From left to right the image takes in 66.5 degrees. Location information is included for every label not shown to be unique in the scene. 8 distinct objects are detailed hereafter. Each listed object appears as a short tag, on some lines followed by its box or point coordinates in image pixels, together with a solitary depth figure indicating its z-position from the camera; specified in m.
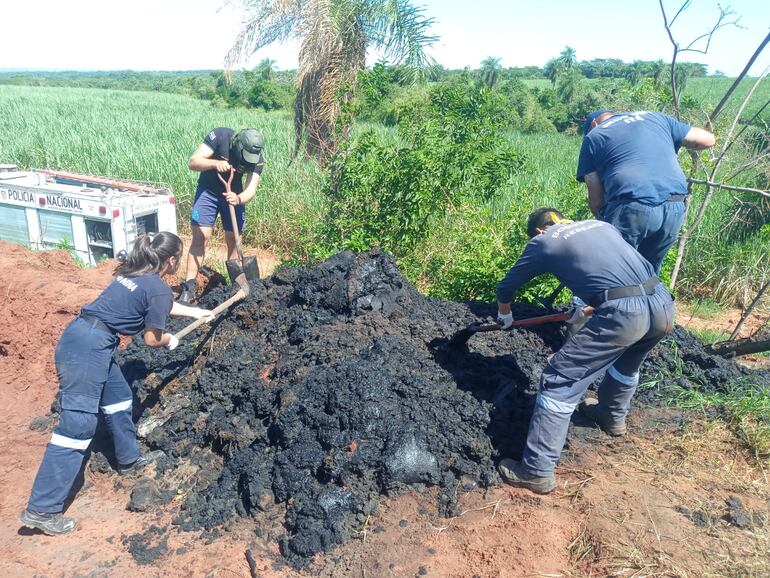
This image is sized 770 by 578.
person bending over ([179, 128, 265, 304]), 5.48
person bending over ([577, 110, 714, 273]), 3.76
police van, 6.63
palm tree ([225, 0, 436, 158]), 9.40
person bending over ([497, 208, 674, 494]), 3.26
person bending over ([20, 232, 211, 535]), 3.39
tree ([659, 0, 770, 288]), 4.38
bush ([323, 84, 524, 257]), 5.77
